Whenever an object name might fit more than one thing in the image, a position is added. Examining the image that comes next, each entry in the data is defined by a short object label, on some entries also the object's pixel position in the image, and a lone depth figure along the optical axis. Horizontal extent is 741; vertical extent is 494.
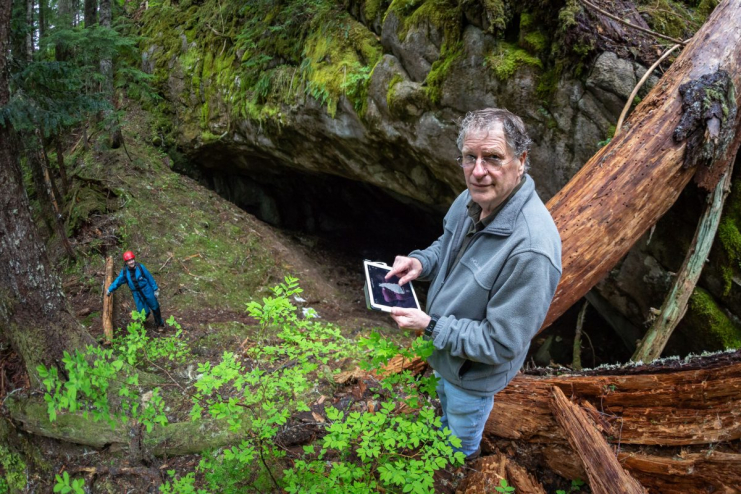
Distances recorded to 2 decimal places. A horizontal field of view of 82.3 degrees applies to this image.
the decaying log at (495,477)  2.72
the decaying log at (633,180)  3.42
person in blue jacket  5.73
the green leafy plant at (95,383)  1.79
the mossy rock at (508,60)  4.80
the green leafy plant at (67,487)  1.62
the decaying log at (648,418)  2.49
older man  1.98
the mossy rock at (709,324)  4.11
